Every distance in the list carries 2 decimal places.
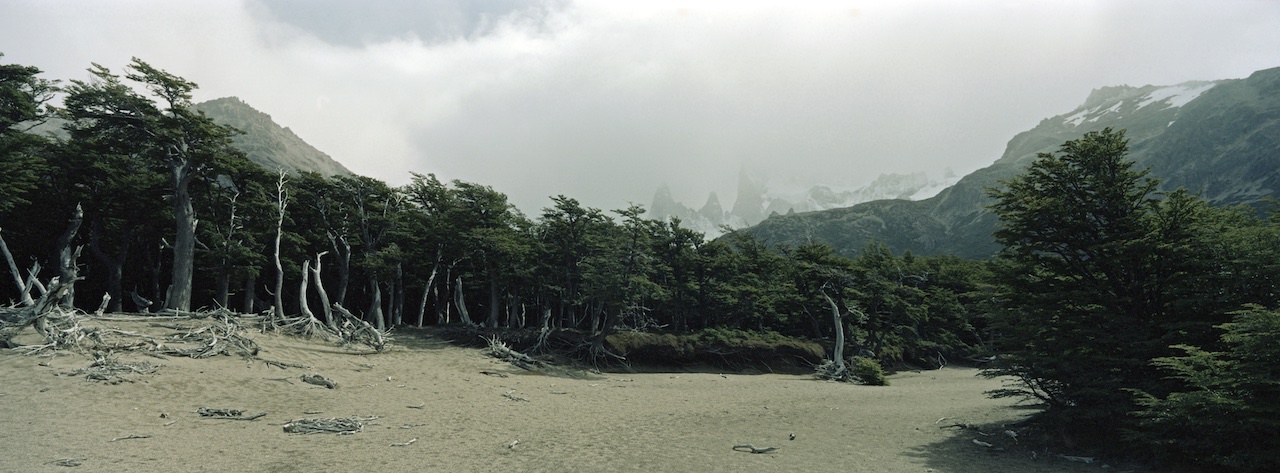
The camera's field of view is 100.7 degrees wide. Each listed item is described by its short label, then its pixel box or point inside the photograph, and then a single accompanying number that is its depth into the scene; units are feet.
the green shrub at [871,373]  100.01
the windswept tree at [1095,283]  37.73
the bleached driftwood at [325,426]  38.05
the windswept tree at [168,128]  75.72
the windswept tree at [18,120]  78.43
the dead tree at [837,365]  103.09
